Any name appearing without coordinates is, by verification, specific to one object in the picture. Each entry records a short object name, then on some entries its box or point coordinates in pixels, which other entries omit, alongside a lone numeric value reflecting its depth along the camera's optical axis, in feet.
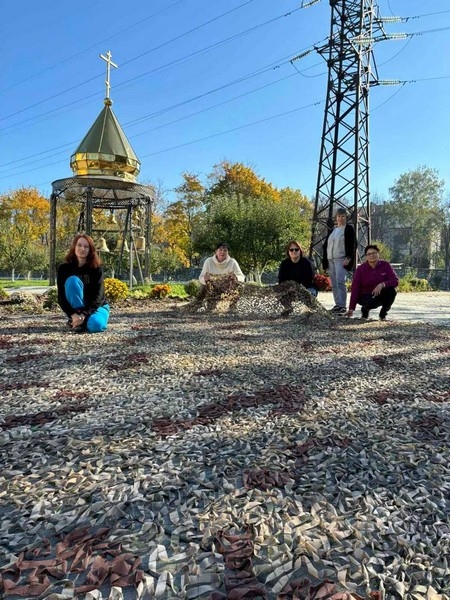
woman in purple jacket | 22.10
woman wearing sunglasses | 24.64
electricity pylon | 58.39
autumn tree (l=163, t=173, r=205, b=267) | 109.70
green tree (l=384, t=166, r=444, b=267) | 151.84
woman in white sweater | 25.57
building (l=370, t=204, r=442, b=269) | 142.20
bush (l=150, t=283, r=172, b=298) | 35.78
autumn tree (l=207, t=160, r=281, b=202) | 110.32
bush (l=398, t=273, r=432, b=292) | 63.45
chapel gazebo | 39.63
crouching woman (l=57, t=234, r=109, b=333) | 17.87
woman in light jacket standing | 23.77
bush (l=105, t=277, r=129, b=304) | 31.35
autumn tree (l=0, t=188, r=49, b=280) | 92.48
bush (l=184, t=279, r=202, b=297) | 36.60
